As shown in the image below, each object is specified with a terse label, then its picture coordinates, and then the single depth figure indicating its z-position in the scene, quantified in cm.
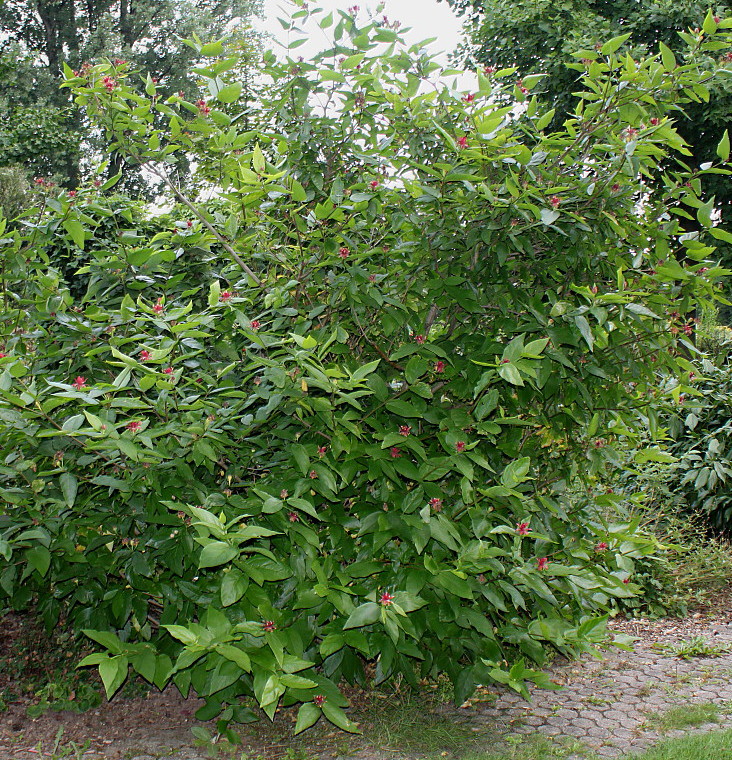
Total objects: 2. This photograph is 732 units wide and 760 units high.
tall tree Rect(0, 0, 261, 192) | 2308
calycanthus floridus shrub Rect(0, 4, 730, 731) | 263
